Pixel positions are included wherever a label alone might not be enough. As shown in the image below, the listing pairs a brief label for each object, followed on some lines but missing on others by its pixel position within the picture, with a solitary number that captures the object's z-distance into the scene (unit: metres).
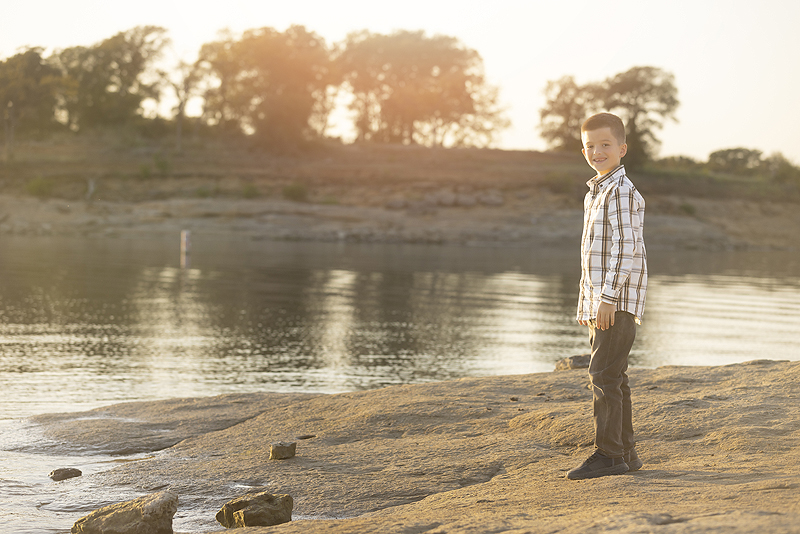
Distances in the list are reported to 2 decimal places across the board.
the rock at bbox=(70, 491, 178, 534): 4.01
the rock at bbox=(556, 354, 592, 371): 8.84
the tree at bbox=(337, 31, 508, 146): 79.69
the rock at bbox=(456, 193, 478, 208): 56.72
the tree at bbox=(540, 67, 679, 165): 74.69
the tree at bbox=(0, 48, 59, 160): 45.80
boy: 4.48
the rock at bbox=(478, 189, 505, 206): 57.08
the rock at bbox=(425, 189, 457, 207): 56.62
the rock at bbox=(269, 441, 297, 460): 5.44
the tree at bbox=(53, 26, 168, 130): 71.44
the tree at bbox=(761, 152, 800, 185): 79.38
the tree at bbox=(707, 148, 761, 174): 112.22
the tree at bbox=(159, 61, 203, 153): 69.63
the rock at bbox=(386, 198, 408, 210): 55.75
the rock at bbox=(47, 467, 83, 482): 5.31
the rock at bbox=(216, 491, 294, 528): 4.12
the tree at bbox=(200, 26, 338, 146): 70.38
